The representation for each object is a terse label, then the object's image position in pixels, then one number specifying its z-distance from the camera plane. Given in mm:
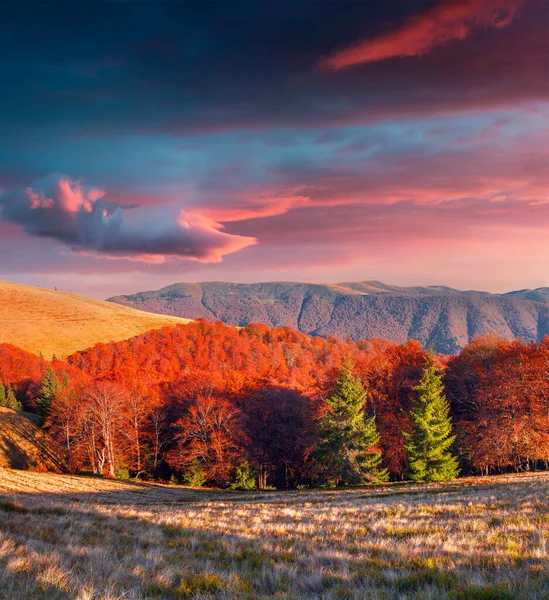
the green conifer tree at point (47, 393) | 69875
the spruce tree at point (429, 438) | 38469
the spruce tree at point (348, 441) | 41500
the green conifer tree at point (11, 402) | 75812
